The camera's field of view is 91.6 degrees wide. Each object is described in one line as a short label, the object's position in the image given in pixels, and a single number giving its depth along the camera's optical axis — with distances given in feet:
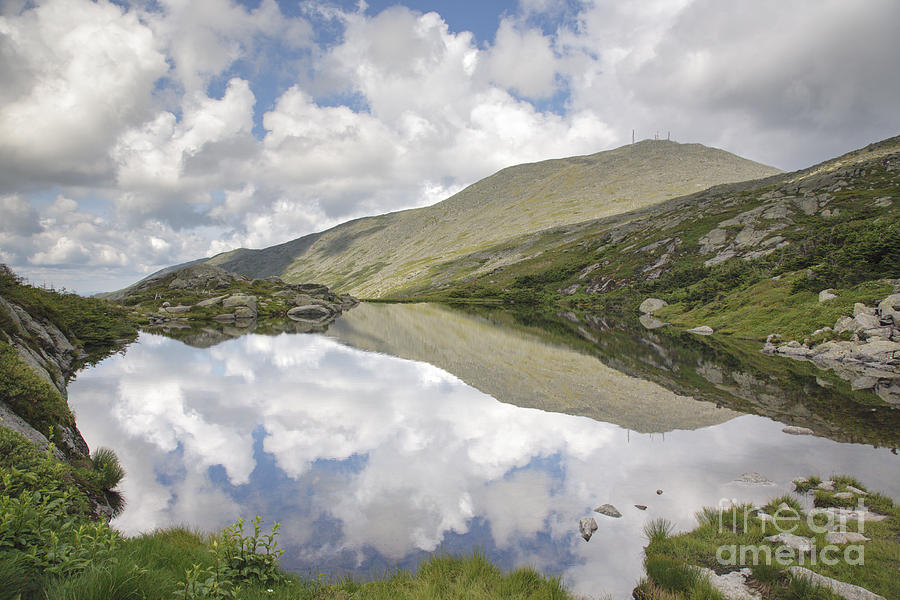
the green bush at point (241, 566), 21.39
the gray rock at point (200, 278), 319.47
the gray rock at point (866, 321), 109.19
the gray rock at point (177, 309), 256.99
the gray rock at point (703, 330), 171.83
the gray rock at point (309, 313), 288.92
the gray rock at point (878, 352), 98.32
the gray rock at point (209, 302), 269.85
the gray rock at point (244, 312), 261.24
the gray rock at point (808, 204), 286.46
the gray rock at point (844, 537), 32.81
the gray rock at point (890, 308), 105.81
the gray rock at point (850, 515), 36.78
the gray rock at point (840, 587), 25.23
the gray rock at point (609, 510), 40.21
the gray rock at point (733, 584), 26.81
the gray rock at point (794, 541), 32.27
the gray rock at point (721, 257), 276.62
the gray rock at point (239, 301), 269.64
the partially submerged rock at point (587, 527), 36.76
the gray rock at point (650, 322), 206.14
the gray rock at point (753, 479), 47.11
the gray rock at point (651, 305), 250.37
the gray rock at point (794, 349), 118.07
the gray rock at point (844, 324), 114.32
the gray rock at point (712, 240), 304.50
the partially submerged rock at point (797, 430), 62.28
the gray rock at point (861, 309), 114.32
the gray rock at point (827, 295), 135.03
